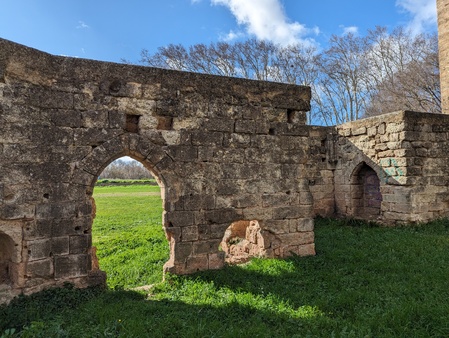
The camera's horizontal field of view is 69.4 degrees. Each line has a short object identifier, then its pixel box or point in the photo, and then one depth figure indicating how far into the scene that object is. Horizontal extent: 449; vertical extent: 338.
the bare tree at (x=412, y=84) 20.34
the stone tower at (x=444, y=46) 13.75
